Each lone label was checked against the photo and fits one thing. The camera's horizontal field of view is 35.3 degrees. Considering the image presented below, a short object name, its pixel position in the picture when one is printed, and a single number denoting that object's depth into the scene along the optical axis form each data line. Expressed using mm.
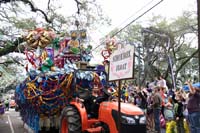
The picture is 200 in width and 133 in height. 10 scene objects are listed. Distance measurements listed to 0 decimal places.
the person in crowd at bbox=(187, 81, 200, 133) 7613
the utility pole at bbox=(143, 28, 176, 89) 24538
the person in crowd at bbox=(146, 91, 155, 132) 10225
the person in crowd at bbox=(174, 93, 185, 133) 9008
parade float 6697
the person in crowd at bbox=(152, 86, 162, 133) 9520
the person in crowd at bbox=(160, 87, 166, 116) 9903
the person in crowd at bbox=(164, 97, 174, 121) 9263
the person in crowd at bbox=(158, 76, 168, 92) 11050
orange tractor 6234
